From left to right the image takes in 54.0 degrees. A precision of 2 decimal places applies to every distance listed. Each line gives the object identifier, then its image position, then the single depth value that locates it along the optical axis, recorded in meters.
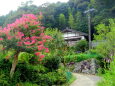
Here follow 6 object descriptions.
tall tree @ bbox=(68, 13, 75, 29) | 20.47
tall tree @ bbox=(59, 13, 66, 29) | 20.80
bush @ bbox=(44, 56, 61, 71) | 6.80
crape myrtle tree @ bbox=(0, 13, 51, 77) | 4.43
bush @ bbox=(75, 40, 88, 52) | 14.53
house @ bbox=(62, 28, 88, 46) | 17.96
